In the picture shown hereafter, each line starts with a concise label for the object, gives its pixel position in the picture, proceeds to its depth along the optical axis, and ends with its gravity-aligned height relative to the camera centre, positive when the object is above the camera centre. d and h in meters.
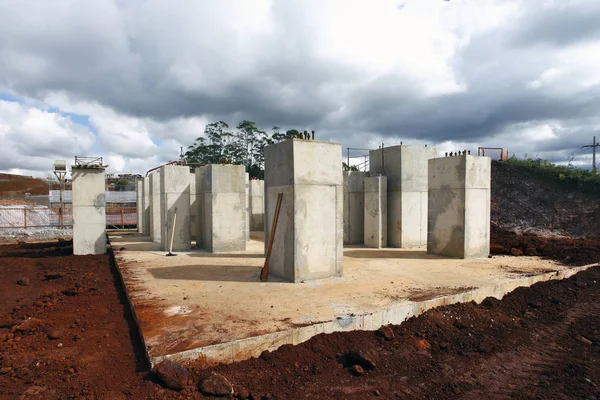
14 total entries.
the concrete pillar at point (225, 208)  12.11 -0.38
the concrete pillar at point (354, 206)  14.08 -0.42
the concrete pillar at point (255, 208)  20.08 -0.65
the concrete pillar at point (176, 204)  12.54 -0.26
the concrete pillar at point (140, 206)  19.29 -0.52
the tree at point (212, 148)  41.81 +5.46
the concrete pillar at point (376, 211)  13.05 -0.57
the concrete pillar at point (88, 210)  11.89 -0.43
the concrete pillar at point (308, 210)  7.49 -0.29
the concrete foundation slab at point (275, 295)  4.58 -1.75
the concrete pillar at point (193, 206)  14.04 -0.37
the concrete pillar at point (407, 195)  12.98 +0.00
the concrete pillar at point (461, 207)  10.51 -0.36
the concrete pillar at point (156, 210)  15.54 -0.57
